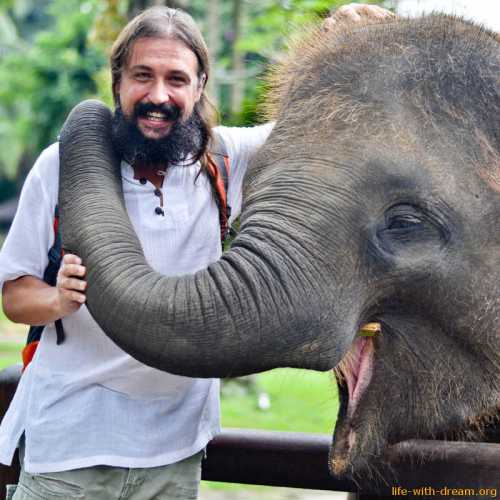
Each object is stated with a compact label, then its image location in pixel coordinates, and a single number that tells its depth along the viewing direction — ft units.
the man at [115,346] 9.61
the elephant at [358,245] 7.41
